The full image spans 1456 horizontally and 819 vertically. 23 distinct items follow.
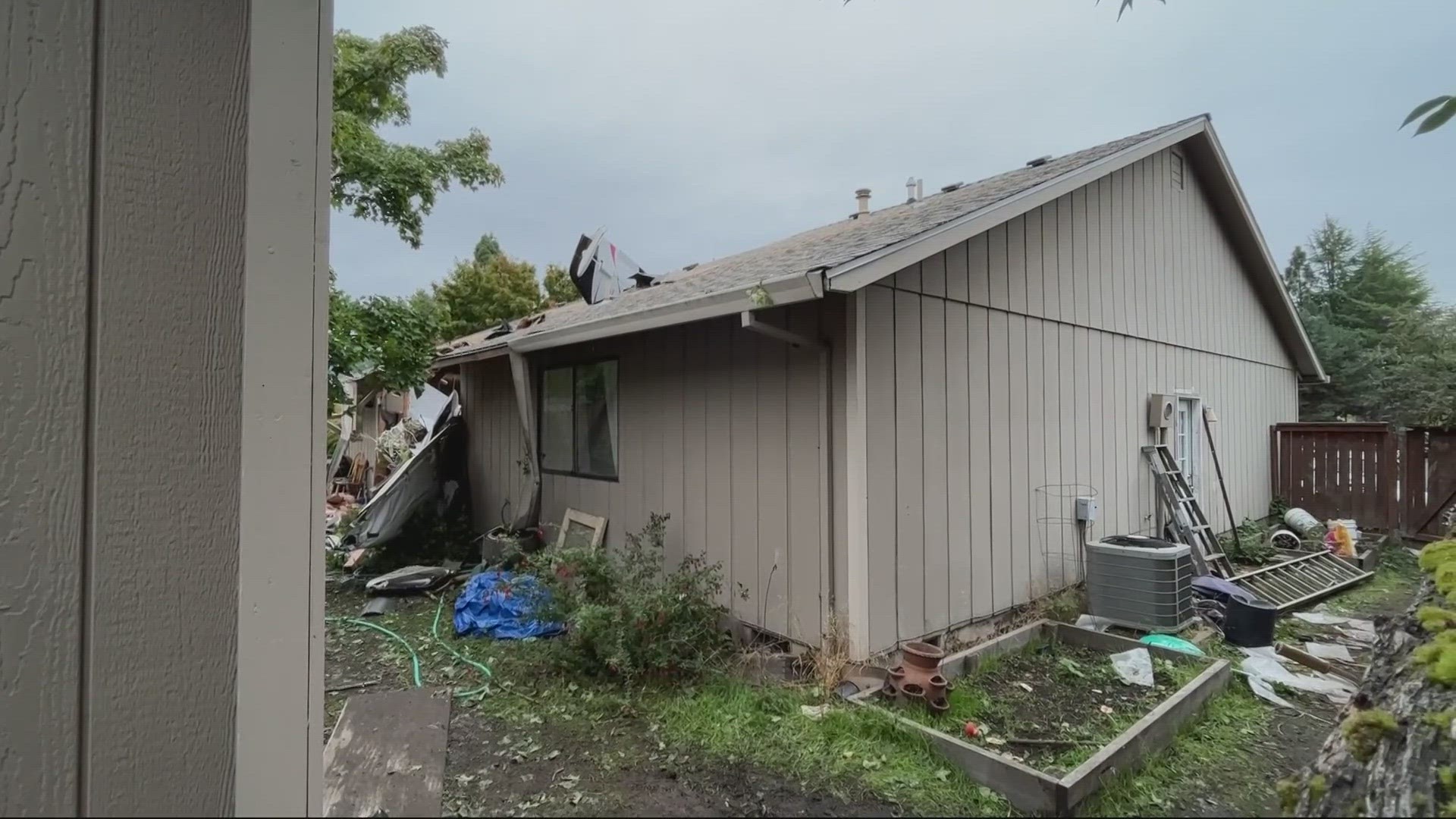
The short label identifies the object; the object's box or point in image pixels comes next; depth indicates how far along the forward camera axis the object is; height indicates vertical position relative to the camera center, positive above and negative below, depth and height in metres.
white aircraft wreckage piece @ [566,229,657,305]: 6.95 +1.86
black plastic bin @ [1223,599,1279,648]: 4.37 -1.37
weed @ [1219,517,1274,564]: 6.75 -1.32
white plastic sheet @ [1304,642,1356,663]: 4.28 -1.55
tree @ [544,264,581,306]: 23.61 +5.55
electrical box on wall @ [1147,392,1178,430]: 6.54 +0.20
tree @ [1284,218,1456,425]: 13.40 +2.45
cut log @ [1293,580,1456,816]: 0.95 -0.56
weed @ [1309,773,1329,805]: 1.00 -0.58
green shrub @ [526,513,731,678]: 3.67 -1.13
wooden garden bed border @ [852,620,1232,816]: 2.31 -1.36
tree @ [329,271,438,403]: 5.91 +0.91
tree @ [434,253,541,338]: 22.38 +5.00
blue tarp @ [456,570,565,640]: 4.74 -1.38
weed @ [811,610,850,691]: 3.49 -1.30
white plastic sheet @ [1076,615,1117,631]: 4.66 -1.45
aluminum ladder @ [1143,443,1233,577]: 5.87 -0.82
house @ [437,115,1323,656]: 3.80 +0.30
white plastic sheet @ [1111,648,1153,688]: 3.65 -1.41
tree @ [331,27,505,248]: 5.86 +3.08
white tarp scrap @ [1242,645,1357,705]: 3.70 -1.53
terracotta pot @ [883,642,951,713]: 3.28 -1.34
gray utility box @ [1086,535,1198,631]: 4.42 -1.13
